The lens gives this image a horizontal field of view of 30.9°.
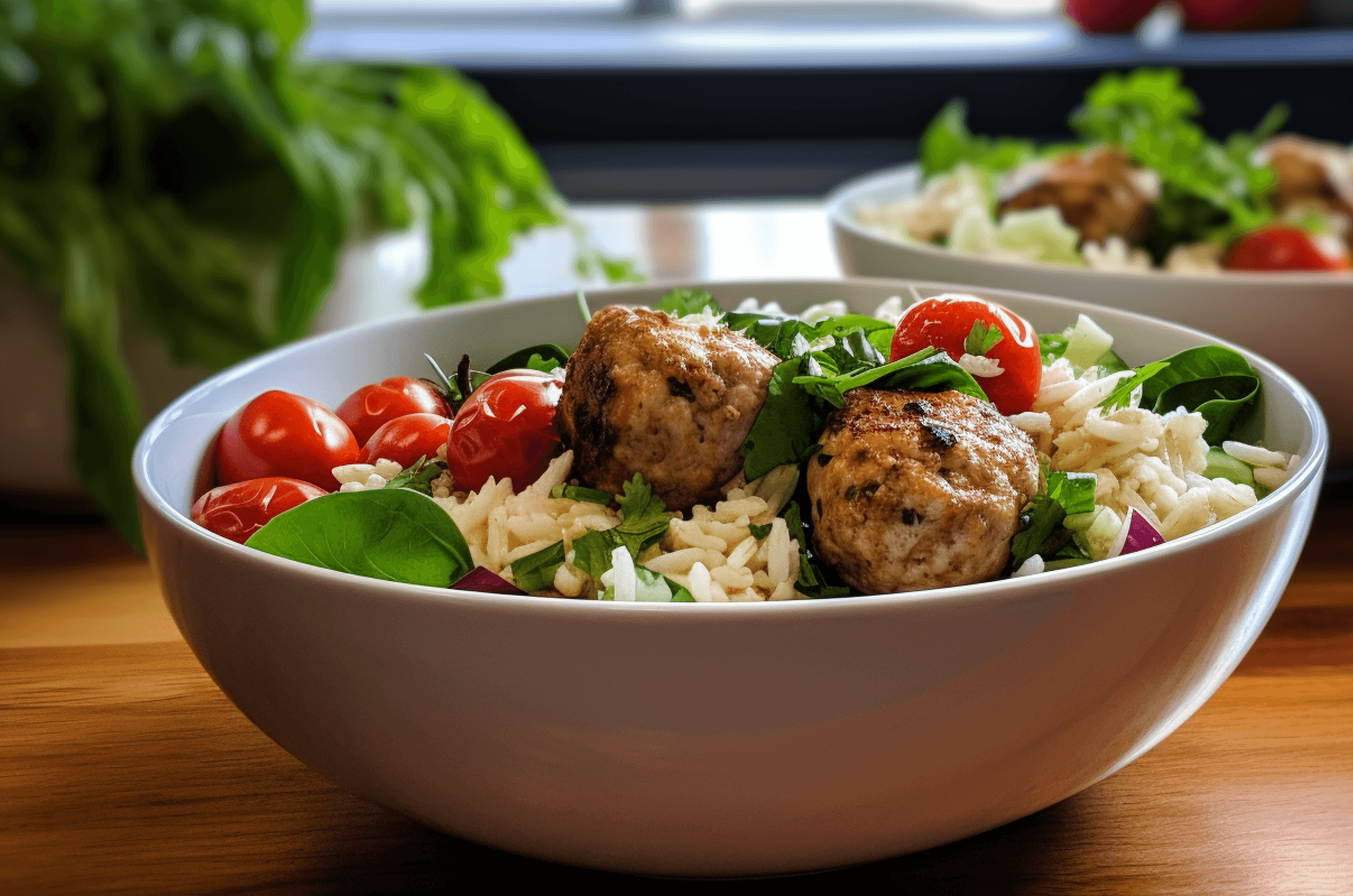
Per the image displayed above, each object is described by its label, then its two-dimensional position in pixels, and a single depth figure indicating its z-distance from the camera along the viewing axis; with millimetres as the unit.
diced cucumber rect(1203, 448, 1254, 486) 429
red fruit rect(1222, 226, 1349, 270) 596
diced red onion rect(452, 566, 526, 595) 394
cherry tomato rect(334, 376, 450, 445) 464
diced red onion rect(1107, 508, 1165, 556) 393
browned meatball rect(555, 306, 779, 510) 404
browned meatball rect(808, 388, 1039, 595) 383
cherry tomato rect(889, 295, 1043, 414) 433
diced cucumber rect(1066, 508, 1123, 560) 397
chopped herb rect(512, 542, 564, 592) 397
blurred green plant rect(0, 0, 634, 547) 539
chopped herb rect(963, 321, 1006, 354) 428
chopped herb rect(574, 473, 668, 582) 393
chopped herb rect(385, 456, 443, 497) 432
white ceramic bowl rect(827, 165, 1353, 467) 511
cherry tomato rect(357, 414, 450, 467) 444
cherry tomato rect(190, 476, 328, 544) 425
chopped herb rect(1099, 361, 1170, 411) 434
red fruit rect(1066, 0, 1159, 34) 1552
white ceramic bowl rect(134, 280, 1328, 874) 352
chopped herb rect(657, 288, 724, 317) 479
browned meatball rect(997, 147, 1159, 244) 607
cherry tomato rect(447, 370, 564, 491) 428
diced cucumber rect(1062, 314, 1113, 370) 463
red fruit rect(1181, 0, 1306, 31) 1547
